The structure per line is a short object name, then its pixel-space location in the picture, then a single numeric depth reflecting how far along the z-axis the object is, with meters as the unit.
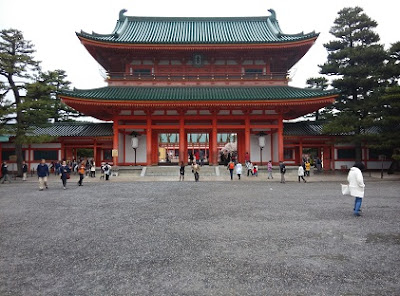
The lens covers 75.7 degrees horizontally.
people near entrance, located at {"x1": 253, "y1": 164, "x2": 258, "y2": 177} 20.55
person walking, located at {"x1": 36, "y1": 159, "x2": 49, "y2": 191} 13.96
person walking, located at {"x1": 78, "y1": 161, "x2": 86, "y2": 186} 16.30
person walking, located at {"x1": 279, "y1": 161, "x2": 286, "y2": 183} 17.67
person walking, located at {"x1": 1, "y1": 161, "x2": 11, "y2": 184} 19.60
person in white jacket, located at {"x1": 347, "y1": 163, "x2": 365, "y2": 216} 8.03
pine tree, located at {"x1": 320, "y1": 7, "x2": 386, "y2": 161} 22.05
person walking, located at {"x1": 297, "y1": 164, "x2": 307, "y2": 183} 17.98
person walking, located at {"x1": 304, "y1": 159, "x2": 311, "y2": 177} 21.56
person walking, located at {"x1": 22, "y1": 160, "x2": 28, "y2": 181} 21.00
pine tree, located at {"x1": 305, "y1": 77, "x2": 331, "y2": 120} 29.32
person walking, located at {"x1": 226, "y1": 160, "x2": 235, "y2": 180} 18.74
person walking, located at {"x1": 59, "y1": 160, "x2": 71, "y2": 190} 14.65
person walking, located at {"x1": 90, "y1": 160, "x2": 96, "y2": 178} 21.48
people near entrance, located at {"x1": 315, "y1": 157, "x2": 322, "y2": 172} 24.30
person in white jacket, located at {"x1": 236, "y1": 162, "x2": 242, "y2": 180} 18.95
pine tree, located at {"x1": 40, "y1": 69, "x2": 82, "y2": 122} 31.49
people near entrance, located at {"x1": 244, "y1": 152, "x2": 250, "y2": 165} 21.35
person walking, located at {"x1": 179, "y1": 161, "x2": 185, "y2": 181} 18.45
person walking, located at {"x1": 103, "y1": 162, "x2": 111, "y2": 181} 19.25
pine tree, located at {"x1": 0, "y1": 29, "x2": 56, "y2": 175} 21.61
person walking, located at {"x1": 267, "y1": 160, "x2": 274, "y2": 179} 19.77
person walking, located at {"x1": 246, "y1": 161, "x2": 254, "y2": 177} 20.53
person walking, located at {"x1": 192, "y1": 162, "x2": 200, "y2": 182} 17.95
